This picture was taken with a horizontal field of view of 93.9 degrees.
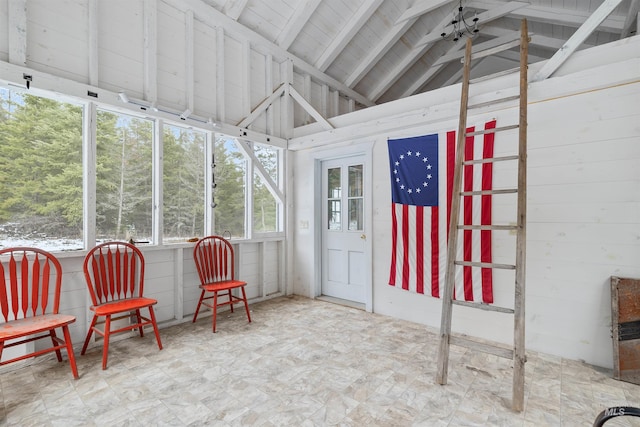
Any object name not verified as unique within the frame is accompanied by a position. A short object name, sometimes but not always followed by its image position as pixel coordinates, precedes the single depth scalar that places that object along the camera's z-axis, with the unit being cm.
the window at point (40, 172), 254
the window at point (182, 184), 355
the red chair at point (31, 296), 229
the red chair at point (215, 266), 353
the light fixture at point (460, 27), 479
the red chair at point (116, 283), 268
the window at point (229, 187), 402
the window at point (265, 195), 454
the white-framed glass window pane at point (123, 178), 305
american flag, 309
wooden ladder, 203
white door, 429
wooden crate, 233
